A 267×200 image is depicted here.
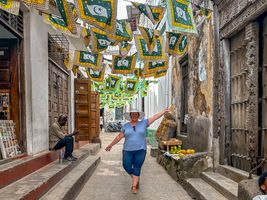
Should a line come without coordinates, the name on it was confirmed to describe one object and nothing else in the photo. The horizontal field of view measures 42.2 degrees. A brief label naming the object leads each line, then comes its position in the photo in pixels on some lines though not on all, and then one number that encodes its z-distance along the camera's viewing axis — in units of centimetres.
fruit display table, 704
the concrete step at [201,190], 512
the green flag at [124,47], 970
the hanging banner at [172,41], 845
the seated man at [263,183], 334
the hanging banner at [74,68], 1150
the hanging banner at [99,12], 557
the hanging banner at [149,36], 770
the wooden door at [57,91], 893
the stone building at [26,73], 650
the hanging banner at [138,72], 1412
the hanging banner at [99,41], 802
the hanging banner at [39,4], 489
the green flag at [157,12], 652
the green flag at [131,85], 1916
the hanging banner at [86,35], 851
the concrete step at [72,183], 506
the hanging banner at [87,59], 1005
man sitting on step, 773
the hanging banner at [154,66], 1075
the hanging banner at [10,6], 458
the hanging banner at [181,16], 619
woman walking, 632
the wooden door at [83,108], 1284
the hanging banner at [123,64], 1099
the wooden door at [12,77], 650
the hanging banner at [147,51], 862
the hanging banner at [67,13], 554
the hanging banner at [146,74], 1109
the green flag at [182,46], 905
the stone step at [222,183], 488
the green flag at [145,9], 621
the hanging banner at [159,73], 1168
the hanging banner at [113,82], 1759
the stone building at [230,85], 532
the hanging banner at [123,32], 730
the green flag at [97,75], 1318
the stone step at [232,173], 538
